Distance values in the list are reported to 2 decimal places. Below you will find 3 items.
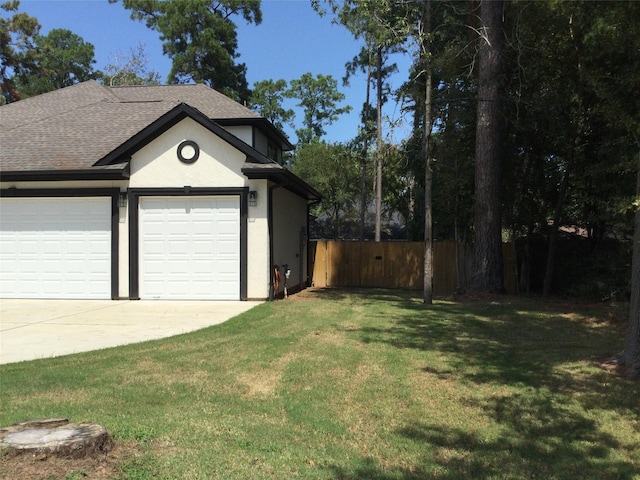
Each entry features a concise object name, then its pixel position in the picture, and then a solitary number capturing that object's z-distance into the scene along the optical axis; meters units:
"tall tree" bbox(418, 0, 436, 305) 11.48
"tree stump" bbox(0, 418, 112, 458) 3.03
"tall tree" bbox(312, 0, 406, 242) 11.12
